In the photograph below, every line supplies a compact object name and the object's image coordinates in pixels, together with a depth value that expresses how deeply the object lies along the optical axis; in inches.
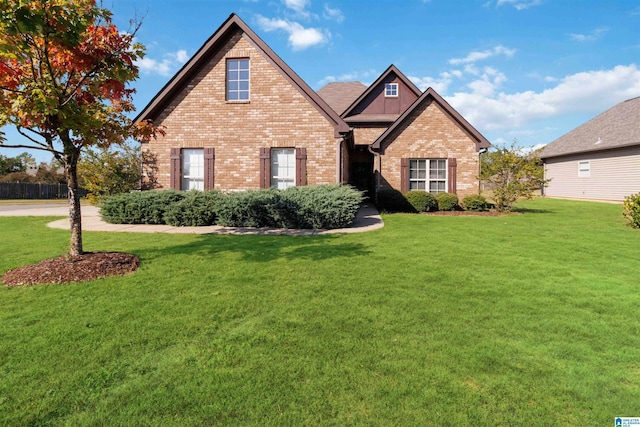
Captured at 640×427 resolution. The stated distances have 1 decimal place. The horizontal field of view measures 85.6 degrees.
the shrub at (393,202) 633.0
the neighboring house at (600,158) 872.9
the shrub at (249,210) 416.5
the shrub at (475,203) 639.8
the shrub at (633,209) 420.8
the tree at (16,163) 1781.9
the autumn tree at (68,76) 184.5
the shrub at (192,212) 430.6
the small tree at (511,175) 598.2
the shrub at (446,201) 637.3
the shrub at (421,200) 626.5
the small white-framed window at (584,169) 1003.3
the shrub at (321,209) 401.4
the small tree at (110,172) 563.2
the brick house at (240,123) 530.3
